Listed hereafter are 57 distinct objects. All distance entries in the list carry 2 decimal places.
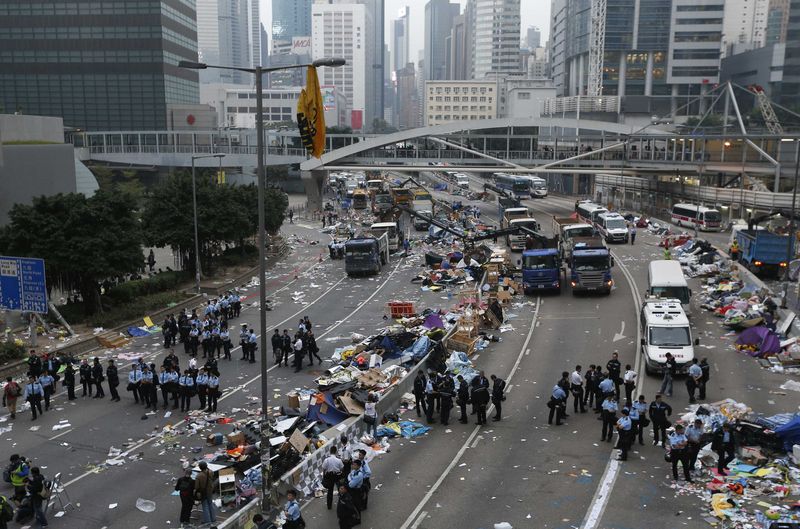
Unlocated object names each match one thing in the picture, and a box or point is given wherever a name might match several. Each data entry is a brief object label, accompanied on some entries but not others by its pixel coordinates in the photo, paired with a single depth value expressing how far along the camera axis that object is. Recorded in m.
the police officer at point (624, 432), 16.45
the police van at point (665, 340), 22.61
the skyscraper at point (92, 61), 94.19
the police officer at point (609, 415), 17.81
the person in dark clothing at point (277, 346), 26.09
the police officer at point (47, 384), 21.62
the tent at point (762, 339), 25.16
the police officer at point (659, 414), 17.22
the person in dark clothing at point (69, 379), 22.55
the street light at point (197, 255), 37.78
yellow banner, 17.27
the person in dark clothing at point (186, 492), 14.14
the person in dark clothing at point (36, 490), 14.30
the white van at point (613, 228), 52.19
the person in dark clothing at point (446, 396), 19.45
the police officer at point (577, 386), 20.03
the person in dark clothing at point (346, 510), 13.49
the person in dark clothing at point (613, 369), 20.50
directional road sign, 27.05
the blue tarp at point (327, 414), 19.34
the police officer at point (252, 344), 26.83
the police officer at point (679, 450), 15.43
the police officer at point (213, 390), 21.08
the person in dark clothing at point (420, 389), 19.95
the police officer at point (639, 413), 17.08
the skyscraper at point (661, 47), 145.12
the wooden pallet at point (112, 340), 29.20
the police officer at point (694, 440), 15.52
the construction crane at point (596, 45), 150.38
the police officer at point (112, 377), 22.39
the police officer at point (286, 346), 26.08
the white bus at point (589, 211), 56.90
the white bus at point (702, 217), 56.72
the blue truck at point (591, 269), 34.44
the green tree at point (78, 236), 30.11
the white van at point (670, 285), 29.09
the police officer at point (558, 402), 19.12
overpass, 67.62
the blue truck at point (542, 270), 35.41
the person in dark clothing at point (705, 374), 20.70
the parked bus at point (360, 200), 85.50
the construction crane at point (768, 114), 80.84
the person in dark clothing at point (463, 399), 19.69
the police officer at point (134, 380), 22.09
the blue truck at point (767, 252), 37.22
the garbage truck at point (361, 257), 44.16
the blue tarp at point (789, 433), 16.44
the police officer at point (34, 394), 21.02
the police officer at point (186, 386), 21.42
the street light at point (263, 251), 14.07
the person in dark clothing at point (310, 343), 25.89
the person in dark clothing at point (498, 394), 19.17
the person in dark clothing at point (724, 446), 15.72
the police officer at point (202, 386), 21.39
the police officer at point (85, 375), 23.02
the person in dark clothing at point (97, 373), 22.81
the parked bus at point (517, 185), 83.56
